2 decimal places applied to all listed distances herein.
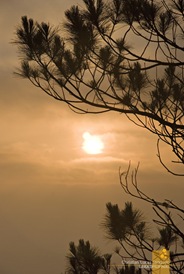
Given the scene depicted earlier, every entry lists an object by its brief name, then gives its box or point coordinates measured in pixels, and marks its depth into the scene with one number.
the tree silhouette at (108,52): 7.51
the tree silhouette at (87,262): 8.34
